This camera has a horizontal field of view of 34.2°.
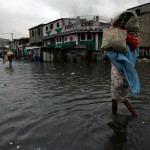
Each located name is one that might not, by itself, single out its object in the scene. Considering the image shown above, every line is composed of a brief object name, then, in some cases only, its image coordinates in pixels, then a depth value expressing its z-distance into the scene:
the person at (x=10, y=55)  24.06
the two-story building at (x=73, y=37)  34.41
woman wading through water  4.73
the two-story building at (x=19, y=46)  63.78
